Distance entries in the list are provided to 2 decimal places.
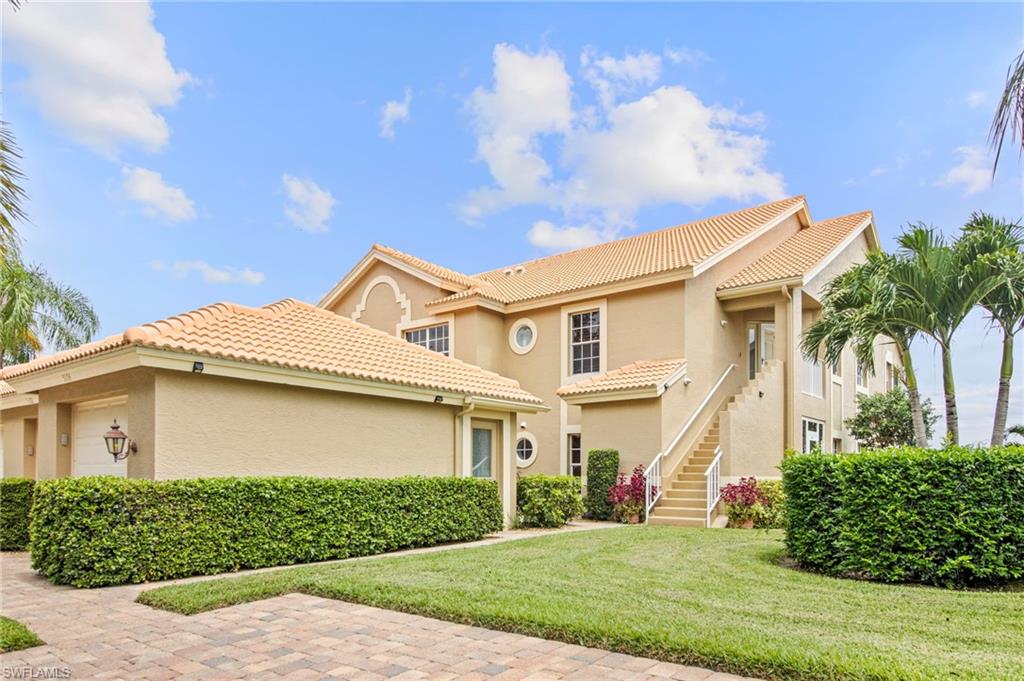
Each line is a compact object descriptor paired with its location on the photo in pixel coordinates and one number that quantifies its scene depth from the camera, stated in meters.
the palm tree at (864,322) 11.77
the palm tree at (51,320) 21.20
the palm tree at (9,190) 7.54
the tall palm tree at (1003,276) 10.34
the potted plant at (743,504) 15.23
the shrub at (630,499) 16.16
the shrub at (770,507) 15.27
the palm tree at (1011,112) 5.48
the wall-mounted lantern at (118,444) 9.27
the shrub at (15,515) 11.77
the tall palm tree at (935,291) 10.89
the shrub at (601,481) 16.81
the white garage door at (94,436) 10.72
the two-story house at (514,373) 9.98
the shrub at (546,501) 14.72
